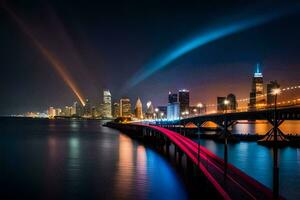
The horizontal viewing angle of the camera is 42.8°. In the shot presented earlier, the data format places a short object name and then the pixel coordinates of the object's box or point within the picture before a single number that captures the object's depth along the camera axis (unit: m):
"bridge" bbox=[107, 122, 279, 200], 23.42
